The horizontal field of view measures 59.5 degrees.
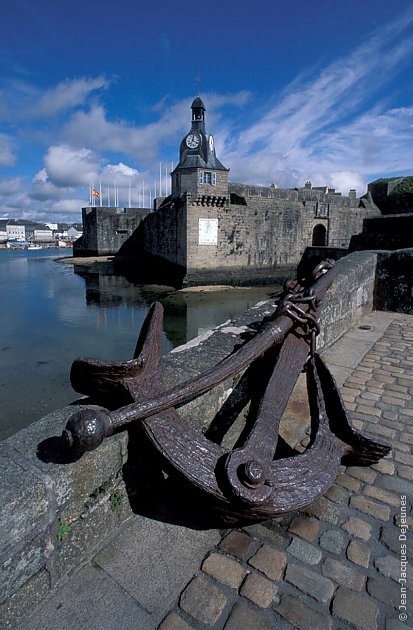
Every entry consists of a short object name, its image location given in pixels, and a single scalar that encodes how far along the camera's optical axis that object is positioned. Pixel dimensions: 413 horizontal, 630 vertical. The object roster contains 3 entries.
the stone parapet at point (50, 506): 1.18
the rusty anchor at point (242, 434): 1.31
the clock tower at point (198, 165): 28.98
